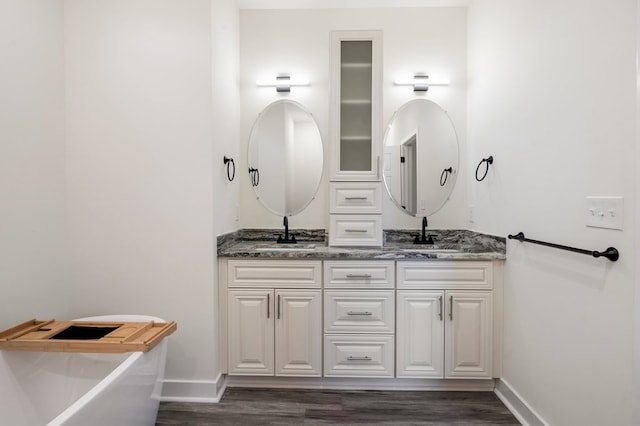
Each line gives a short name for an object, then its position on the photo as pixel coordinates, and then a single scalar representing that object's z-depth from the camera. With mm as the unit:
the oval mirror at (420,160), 2602
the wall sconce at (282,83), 2585
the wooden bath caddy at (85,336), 1472
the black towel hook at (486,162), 2190
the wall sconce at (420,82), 2564
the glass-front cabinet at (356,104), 2273
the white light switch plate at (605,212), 1194
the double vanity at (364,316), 2057
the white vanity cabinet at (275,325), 2102
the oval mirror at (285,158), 2625
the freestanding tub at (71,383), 1336
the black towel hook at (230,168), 2260
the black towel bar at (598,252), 1208
